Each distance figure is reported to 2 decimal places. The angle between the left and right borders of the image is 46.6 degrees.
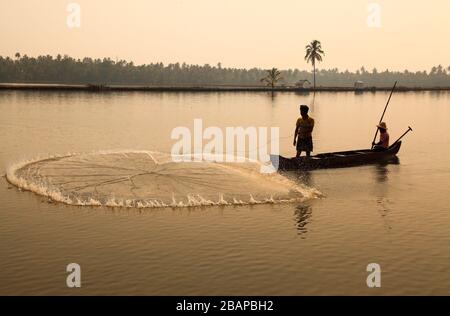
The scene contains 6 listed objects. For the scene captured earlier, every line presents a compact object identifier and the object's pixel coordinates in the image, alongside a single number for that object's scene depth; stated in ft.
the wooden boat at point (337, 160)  68.39
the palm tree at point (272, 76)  510.99
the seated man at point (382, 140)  79.97
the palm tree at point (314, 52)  472.85
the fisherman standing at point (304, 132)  67.05
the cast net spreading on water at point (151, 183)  51.42
